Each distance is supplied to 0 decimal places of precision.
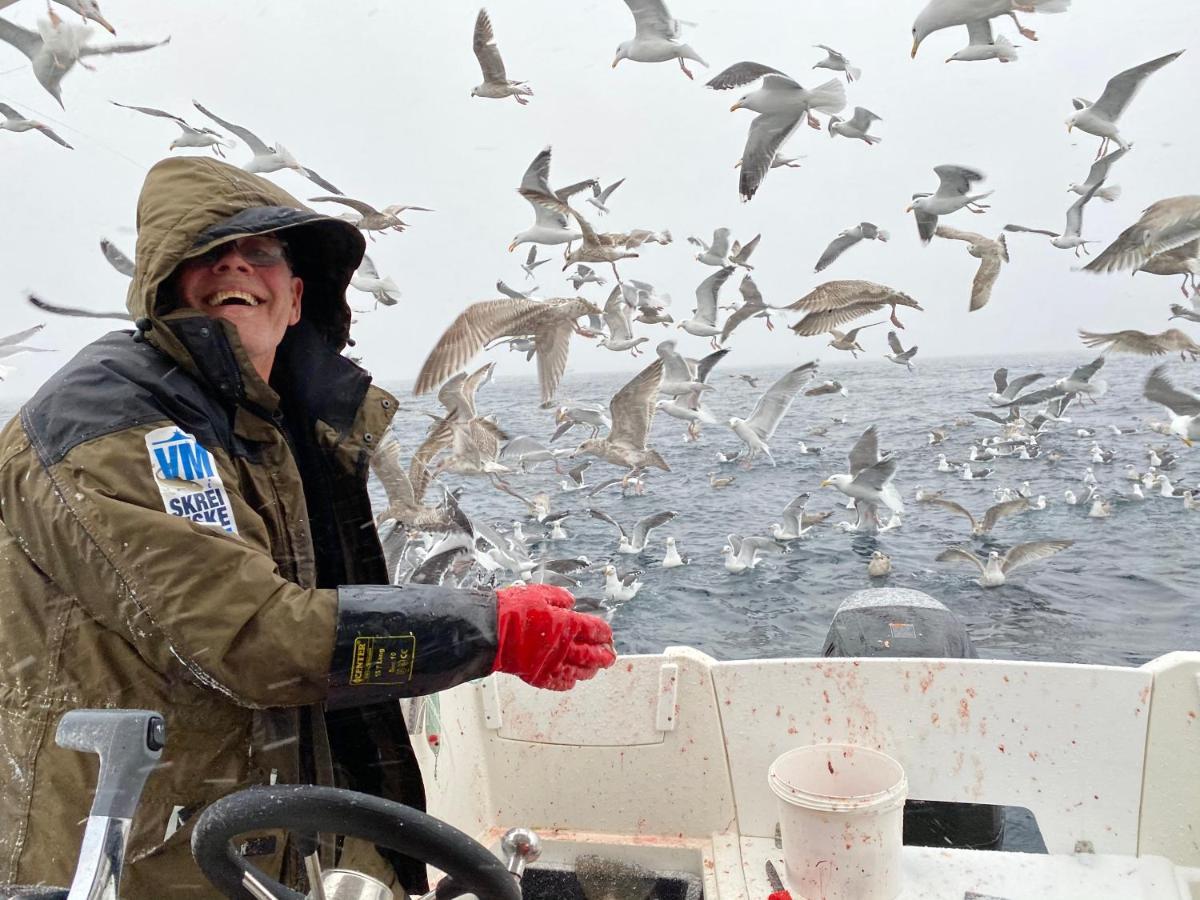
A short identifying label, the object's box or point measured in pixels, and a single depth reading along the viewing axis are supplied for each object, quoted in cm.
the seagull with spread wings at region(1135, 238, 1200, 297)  647
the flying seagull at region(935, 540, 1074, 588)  813
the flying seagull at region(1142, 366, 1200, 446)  701
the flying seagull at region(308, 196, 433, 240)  661
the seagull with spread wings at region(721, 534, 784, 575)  955
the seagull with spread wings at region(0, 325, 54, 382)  551
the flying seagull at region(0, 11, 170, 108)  586
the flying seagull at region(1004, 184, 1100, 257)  719
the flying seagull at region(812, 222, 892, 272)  754
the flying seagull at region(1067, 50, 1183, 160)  645
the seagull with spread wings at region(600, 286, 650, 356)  762
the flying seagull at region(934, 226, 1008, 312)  739
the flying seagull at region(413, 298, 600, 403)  613
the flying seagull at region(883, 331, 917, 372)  821
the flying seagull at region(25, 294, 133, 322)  374
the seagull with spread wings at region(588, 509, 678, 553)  905
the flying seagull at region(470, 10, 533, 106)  637
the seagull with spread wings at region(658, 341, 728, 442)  718
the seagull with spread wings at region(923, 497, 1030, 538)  933
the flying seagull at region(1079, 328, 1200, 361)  698
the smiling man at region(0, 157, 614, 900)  109
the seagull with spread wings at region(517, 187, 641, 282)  638
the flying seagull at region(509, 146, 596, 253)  655
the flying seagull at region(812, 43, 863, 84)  655
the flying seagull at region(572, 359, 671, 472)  726
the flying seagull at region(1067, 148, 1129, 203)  683
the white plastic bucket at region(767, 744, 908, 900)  223
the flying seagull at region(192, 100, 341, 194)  639
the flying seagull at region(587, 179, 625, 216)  727
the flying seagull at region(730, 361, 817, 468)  792
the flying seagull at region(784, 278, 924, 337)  739
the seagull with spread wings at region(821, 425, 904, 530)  792
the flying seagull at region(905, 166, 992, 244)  664
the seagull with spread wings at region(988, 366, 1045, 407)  845
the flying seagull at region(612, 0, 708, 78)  652
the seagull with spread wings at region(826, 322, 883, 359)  767
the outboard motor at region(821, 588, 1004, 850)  259
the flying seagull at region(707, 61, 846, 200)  589
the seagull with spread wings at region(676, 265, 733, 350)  798
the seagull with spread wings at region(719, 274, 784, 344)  808
